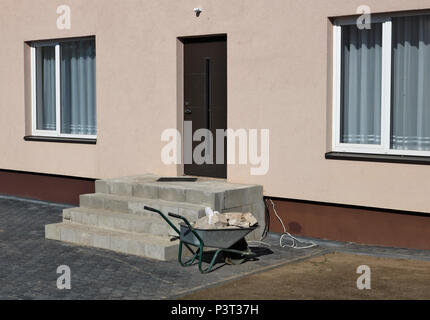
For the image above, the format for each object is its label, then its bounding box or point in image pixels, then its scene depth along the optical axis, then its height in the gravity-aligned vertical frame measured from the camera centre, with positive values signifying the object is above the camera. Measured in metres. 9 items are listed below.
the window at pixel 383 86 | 10.31 +0.54
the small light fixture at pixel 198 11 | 12.11 +1.80
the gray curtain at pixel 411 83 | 10.26 +0.57
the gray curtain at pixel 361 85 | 10.72 +0.58
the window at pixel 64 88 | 14.48 +0.75
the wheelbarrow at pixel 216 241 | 9.09 -1.35
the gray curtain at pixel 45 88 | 15.29 +0.78
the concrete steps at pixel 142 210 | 10.36 -1.19
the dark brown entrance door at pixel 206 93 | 12.25 +0.54
